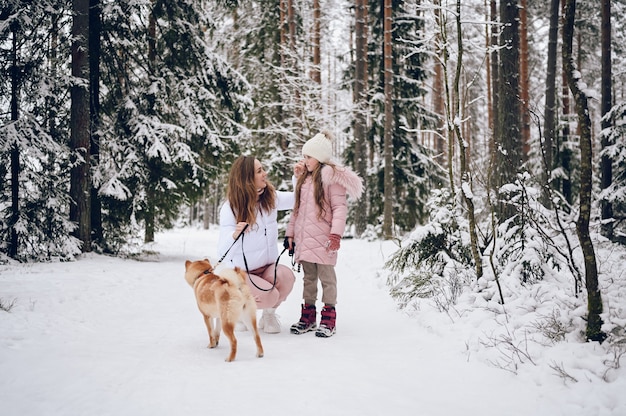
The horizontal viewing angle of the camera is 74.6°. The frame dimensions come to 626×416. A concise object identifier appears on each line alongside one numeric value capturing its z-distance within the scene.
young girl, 4.60
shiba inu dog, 3.59
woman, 4.44
